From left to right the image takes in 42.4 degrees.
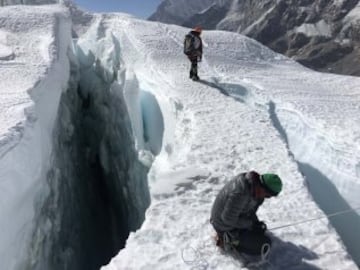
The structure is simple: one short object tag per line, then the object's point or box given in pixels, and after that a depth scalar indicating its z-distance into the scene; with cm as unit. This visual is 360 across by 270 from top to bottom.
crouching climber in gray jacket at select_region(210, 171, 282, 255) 397
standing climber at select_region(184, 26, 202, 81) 969
